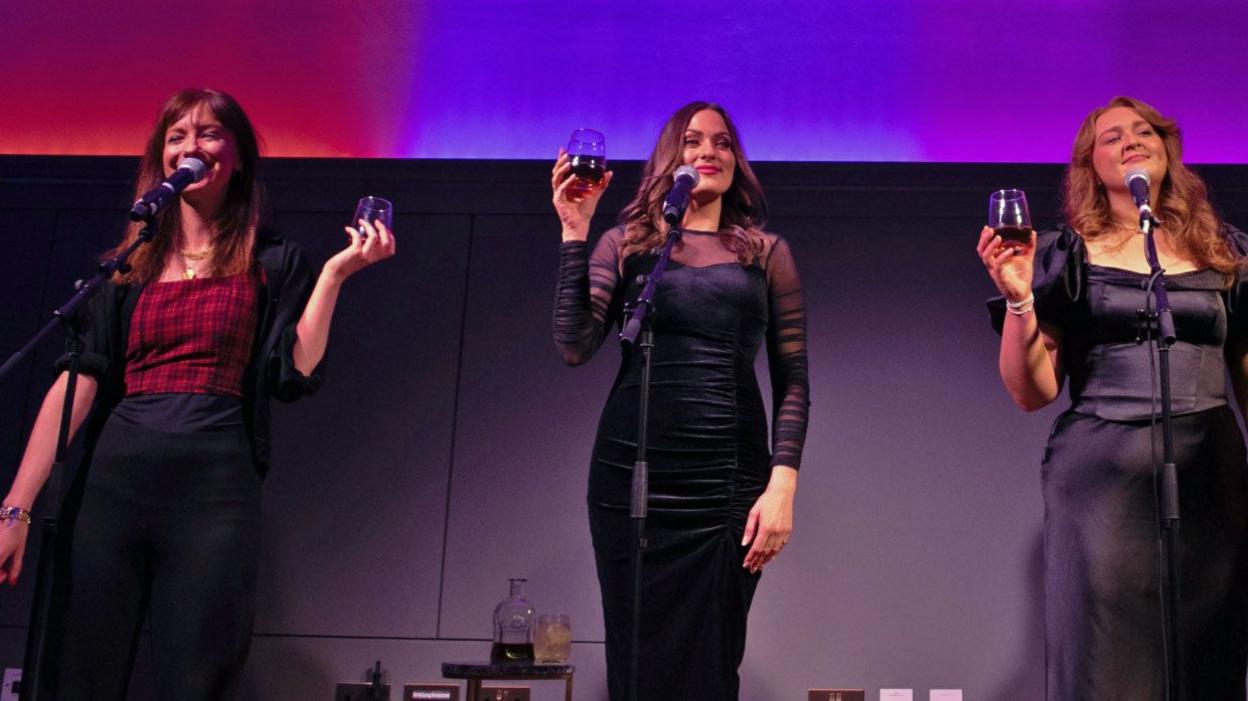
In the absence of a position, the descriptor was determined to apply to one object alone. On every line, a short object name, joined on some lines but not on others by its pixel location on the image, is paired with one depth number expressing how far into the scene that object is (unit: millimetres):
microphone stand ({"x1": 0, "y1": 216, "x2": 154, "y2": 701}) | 2225
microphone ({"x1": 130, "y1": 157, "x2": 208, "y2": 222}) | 2361
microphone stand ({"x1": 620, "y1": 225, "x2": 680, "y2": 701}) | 2137
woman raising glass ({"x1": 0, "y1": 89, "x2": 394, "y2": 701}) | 2305
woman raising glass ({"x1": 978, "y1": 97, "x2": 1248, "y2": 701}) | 2455
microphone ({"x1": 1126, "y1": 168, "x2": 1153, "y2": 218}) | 2367
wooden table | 3436
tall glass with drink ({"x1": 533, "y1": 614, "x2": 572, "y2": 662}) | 3768
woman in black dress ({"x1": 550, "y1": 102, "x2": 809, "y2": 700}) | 2531
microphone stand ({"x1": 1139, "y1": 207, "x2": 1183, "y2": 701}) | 2076
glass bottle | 3795
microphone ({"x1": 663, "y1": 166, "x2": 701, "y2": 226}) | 2355
